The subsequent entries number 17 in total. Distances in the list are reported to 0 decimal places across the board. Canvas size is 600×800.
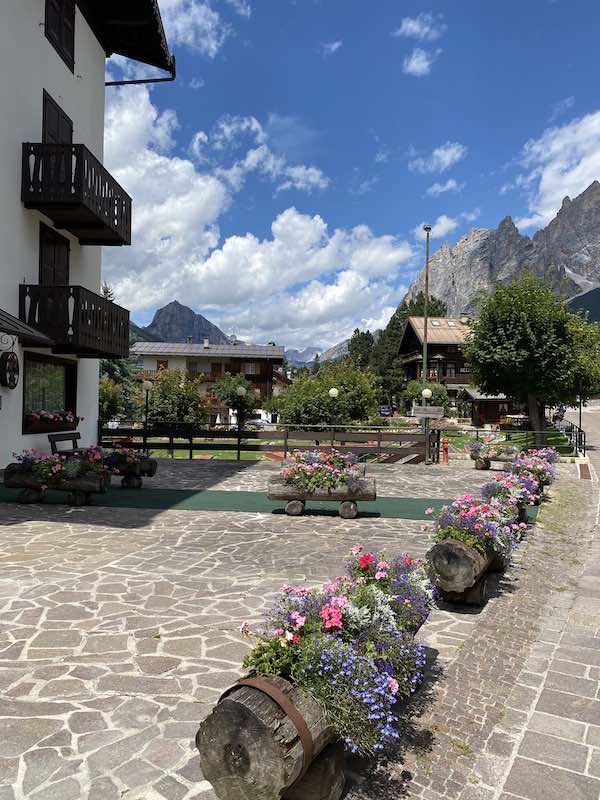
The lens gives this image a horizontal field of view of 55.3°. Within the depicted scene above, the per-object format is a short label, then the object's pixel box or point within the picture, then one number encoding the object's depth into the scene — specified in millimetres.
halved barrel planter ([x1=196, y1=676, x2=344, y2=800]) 2414
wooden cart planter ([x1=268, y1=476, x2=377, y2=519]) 9836
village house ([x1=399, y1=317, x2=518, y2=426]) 57469
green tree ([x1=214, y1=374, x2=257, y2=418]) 43188
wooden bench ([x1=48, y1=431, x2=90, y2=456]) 12773
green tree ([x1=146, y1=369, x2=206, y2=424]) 34625
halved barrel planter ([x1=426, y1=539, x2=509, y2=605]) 5543
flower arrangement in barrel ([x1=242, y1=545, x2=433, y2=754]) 2730
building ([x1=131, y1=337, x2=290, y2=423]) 61031
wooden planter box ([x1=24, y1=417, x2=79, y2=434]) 14141
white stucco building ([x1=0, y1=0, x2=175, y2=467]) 12953
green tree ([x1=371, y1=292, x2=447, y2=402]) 68875
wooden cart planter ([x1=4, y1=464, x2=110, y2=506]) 10469
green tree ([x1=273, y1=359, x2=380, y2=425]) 26844
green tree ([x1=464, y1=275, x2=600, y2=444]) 25156
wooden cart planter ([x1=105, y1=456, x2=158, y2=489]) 12875
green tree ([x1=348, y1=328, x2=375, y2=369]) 82912
